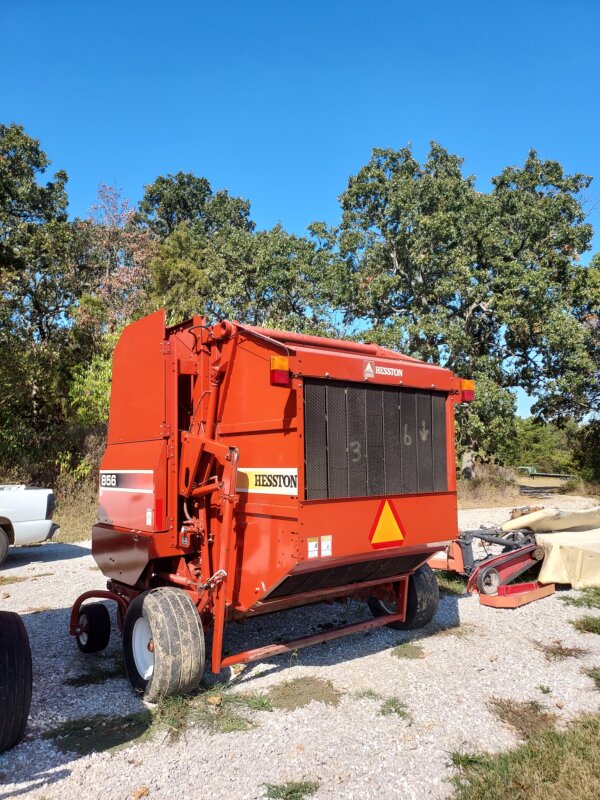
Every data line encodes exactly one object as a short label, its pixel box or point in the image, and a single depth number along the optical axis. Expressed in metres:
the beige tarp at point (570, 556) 7.87
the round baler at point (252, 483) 4.43
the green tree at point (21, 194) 17.05
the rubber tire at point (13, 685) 3.68
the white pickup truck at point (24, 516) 10.30
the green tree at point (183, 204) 37.62
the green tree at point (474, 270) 19.61
